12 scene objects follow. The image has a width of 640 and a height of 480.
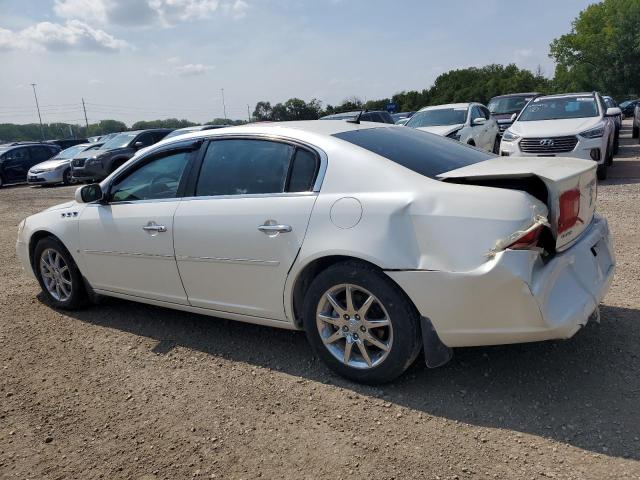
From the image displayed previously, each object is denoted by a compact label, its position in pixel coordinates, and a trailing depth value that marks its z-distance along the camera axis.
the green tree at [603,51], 43.28
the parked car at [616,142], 13.50
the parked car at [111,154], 15.73
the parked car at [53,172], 18.25
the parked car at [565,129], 9.43
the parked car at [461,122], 11.35
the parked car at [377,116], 16.71
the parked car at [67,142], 28.01
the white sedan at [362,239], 2.68
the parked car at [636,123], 18.25
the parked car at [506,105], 16.41
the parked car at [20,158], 20.09
